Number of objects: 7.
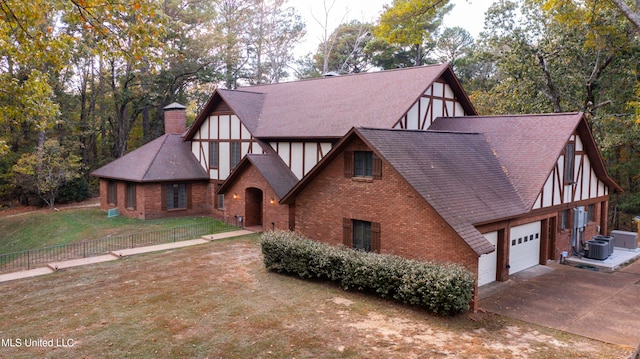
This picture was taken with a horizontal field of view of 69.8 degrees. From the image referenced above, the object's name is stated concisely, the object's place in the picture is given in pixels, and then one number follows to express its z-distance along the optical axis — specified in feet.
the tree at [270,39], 162.30
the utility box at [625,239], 70.08
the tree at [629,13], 34.42
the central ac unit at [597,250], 62.64
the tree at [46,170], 108.27
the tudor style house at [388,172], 50.44
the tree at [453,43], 163.63
